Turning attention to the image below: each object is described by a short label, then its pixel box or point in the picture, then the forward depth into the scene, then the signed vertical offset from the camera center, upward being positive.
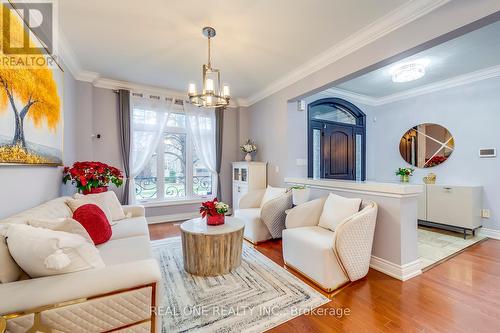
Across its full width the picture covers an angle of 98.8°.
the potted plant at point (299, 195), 3.00 -0.41
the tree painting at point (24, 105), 1.58 +0.53
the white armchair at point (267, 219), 3.11 -0.79
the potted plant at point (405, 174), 4.02 -0.16
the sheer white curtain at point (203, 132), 4.60 +0.74
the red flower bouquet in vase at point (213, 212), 2.47 -0.53
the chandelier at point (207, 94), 2.35 +0.83
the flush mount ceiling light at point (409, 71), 3.09 +1.38
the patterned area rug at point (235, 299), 1.61 -1.17
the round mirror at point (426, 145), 4.02 +0.40
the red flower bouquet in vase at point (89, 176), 2.79 -0.13
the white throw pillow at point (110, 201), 2.59 -0.44
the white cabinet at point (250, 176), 4.24 -0.22
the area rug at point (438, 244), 2.66 -1.14
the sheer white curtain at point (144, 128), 4.07 +0.74
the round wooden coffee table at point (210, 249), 2.21 -0.87
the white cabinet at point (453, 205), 3.37 -0.67
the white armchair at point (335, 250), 1.97 -0.83
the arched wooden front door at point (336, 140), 4.29 +0.55
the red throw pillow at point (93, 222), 1.93 -0.51
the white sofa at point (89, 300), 0.91 -0.61
